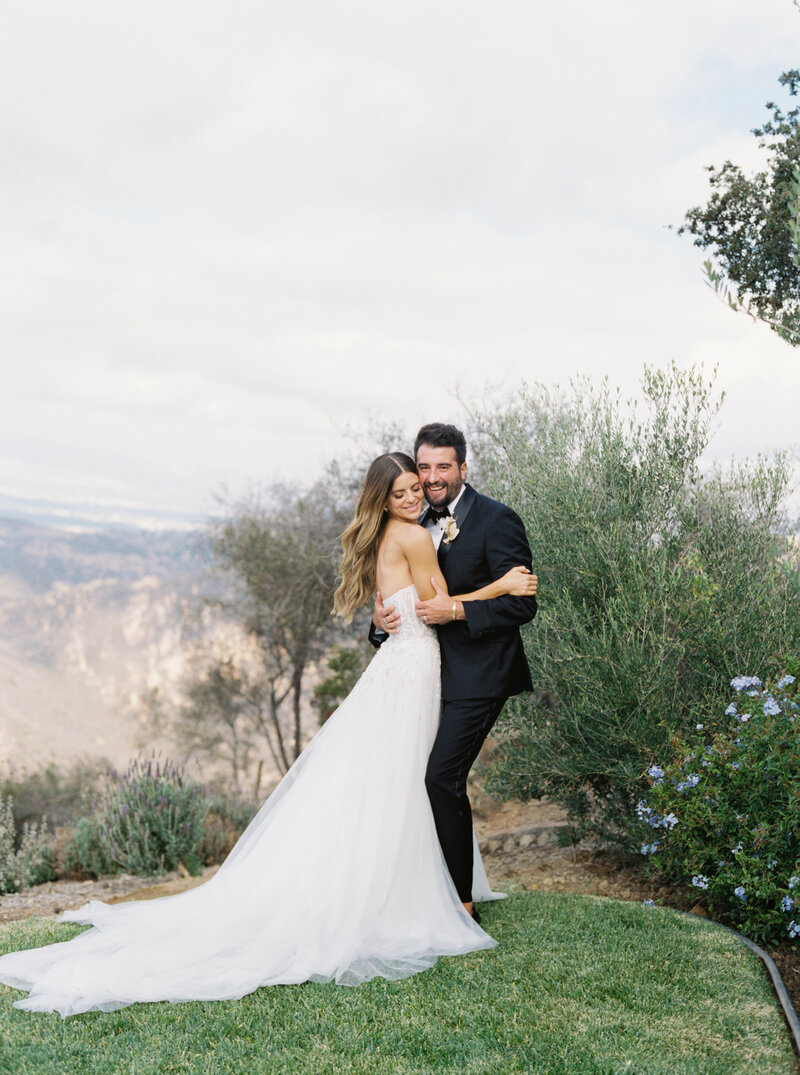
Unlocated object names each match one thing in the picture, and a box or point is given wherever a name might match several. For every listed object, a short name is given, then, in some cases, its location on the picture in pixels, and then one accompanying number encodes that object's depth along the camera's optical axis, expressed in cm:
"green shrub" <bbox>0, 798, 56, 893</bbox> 808
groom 444
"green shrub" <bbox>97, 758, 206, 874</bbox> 798
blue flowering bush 441
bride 374
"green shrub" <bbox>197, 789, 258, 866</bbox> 888
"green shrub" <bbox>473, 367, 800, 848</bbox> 583
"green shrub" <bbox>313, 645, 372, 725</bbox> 1484
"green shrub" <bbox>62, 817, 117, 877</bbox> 832
